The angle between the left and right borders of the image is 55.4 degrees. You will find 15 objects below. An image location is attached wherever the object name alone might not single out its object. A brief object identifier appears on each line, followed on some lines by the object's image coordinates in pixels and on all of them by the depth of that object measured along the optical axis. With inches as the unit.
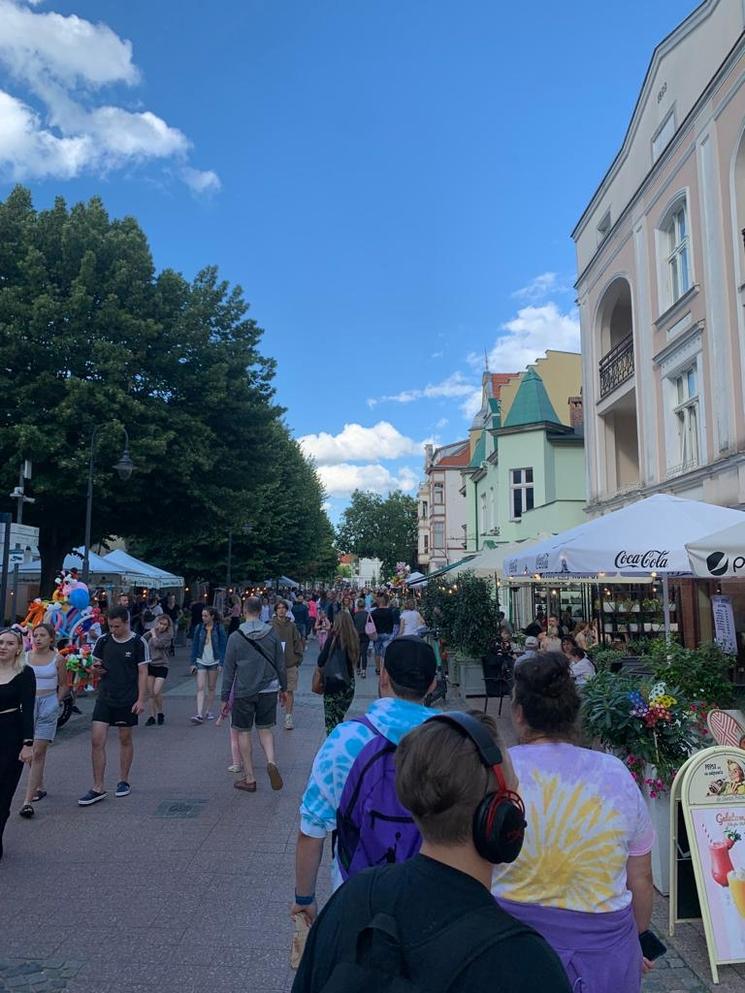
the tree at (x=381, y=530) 2832.2
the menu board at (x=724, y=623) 431.2
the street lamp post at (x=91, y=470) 604.4
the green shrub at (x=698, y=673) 226.2
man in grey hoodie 280.5
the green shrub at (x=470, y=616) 548.4
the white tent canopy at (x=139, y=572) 827.4
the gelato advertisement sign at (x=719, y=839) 149.3
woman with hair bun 81.7
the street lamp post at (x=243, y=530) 1149.4
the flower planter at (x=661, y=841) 184.7
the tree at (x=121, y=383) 677.3
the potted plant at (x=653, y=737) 185.2
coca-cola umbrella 277.1
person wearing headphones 44.4
